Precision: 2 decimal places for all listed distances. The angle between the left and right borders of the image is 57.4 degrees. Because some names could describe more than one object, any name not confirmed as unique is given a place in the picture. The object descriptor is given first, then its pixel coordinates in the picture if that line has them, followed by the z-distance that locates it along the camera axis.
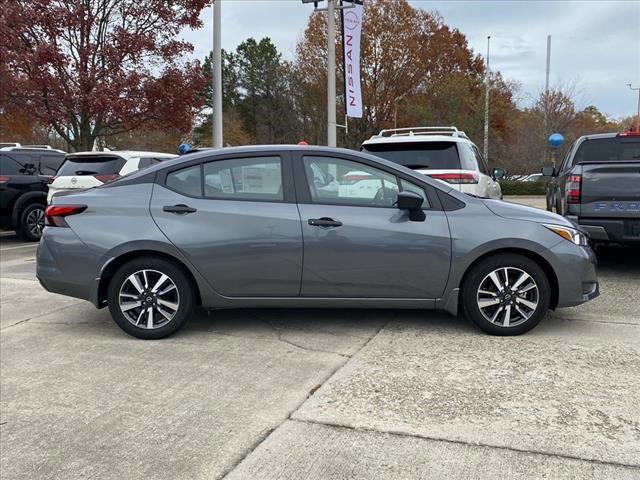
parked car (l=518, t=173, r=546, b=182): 30.06
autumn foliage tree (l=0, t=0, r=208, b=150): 13.02
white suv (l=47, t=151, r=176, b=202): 9.59
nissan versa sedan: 4.66
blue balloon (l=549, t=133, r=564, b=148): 22.73
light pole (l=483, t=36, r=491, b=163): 29.59
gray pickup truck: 6.59
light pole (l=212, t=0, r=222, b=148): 12.89
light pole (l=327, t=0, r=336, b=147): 15.30
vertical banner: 14.95
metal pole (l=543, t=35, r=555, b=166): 30.87
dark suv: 10.95
